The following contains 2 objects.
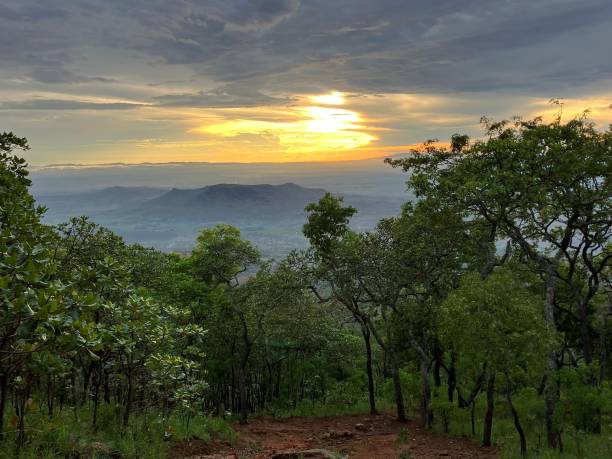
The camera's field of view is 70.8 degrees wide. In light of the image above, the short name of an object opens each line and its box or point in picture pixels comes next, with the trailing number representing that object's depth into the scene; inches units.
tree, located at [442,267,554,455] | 545.0
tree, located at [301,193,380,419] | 859.4
